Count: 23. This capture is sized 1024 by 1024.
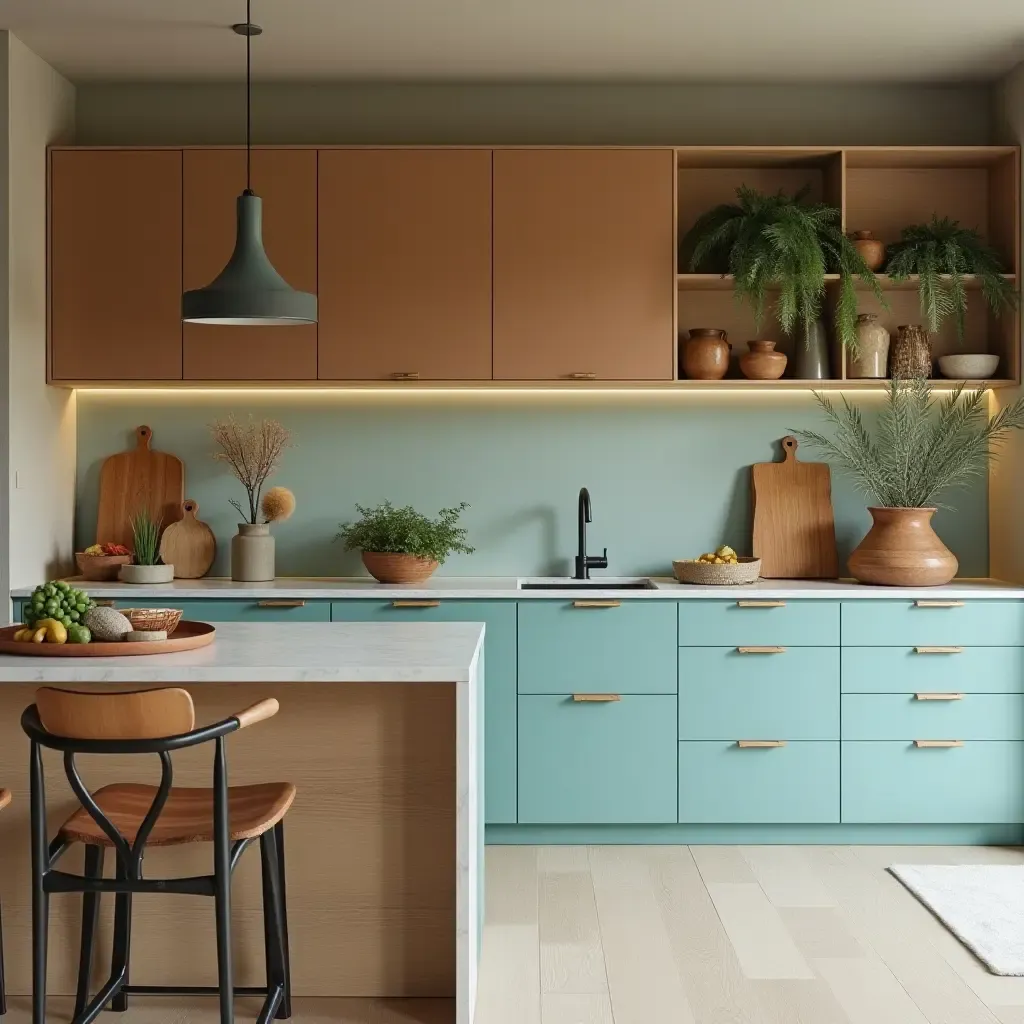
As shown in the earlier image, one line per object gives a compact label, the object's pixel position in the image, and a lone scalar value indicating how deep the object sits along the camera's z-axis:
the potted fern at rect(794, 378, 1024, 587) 4.40
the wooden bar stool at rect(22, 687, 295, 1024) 2.37
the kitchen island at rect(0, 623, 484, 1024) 2.94
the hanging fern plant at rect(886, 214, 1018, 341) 4.43
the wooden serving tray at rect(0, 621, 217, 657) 2.82
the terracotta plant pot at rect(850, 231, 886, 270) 4.56
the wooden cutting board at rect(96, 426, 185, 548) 4.84
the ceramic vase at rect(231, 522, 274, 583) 4.60
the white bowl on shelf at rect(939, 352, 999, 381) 4.55
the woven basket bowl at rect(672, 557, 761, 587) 4.40
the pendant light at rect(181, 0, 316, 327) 3.05
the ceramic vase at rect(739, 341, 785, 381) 4.57
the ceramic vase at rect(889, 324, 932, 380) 4.56
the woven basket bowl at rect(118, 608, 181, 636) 2.94
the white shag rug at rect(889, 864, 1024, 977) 3.34
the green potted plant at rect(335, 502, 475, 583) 4.44
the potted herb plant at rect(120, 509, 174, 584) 4.48
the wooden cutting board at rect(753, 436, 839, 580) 4.79
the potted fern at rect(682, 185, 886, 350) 4.32
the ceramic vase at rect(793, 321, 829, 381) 4.56
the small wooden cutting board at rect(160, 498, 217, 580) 4.77
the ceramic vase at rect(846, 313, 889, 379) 4.55
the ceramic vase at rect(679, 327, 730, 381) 4.58
